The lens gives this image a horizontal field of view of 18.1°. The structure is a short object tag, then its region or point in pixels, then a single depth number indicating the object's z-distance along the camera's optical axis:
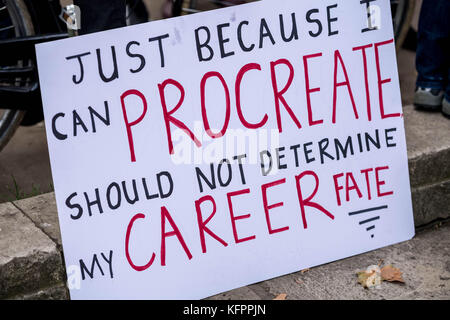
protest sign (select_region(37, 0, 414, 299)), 4.18
